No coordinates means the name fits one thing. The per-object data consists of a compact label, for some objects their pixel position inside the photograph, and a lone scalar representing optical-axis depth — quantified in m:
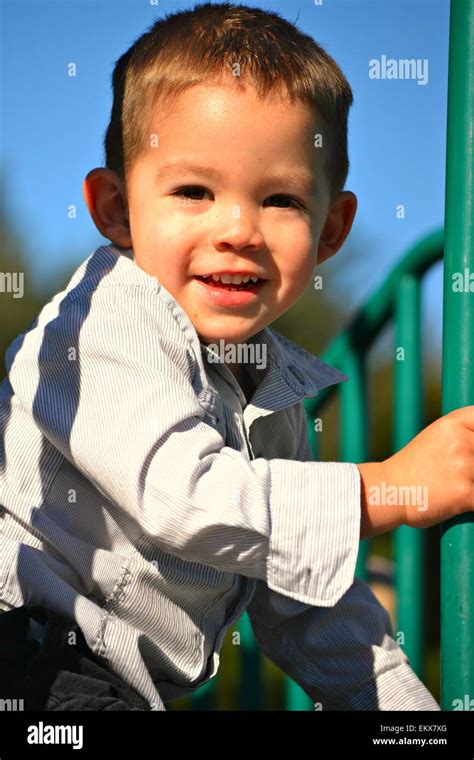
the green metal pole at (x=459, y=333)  1.14
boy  1.19
